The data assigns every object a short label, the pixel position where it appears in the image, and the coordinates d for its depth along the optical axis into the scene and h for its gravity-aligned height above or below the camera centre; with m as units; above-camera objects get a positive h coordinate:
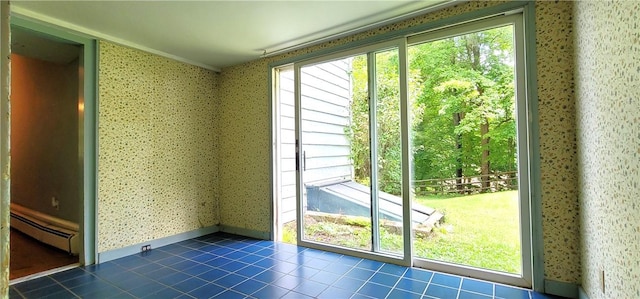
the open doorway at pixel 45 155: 2.91 +0.04
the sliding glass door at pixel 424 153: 2.35 +0.00
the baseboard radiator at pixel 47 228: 3.14 -0.85
